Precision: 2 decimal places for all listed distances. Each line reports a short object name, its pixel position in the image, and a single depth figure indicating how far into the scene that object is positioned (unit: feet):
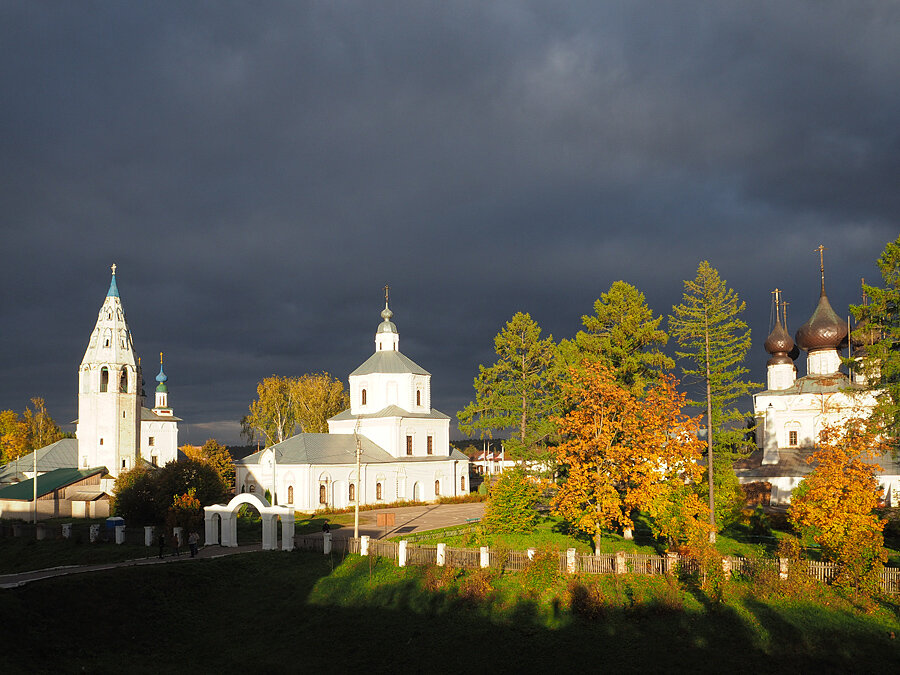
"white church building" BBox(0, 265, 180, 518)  185.74
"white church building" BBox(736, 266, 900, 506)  161.99
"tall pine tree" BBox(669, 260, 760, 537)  110.93
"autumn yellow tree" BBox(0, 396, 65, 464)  272.10
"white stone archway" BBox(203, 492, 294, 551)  102.78
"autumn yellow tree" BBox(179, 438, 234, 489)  173.79
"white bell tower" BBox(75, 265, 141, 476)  186.70
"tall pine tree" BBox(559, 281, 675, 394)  118.73
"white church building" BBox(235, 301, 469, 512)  164.86
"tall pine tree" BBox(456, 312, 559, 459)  149.79
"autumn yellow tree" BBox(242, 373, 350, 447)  256.32
